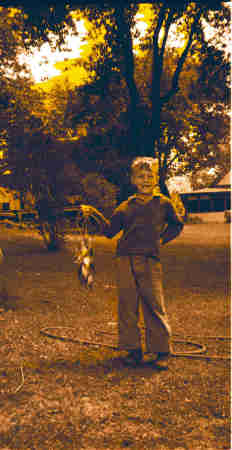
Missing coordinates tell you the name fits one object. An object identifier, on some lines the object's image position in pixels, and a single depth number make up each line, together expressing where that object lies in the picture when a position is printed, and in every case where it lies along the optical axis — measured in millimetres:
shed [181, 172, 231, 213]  40375
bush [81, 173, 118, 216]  16641
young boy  4684
